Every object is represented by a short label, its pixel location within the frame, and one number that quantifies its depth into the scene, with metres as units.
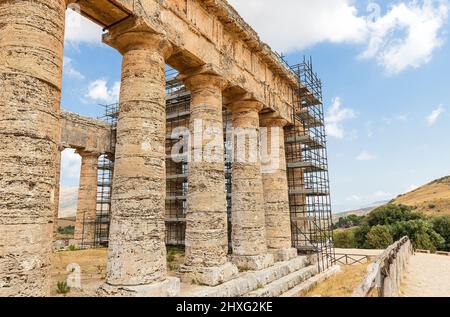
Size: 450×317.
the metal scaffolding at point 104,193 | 25.02
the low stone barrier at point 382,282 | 6.81
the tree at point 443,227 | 35.13
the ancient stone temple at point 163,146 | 6.15
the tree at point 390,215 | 39.31
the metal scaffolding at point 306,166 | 18.64
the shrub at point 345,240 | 37.90
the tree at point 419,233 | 31.36
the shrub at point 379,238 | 31.75
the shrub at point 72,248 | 21.02
